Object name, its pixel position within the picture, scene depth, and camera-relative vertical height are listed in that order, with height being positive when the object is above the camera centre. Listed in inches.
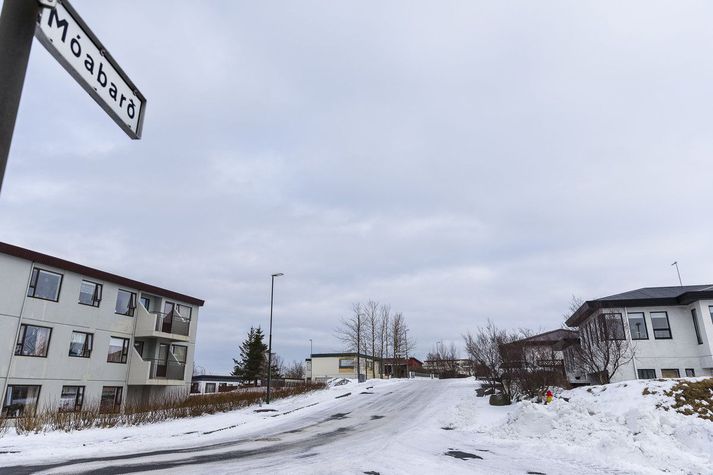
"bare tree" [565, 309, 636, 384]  973.2 +45.3
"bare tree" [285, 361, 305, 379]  3427.7 +7.0
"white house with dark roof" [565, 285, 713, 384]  1035.3 +86.8
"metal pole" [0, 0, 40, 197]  94.0 +67.2
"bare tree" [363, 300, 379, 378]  2682.3 +203.8
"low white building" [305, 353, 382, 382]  2898.1 +41.9
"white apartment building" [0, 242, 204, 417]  957.8 +91.8
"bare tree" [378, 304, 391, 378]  2824.8 +193.3
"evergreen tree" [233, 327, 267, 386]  2358.5 +67.7
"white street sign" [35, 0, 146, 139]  110.3 +80.7
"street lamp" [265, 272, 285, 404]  1285.2 +217.6
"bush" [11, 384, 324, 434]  726.5 -73.7
